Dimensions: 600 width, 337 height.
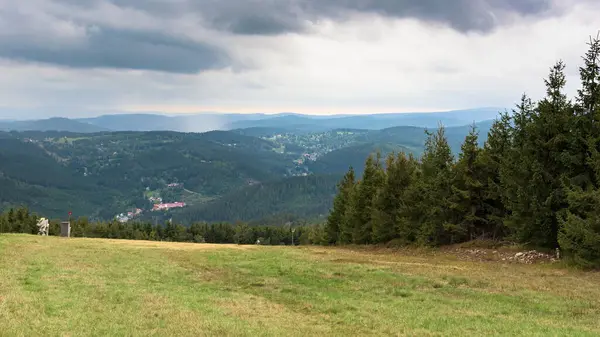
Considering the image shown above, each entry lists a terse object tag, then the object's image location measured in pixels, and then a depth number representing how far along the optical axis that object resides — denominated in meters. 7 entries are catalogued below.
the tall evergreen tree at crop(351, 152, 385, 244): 47.78
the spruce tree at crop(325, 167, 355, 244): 55.19
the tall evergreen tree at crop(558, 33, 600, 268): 23.28
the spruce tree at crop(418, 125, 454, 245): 36.75
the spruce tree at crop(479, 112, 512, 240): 34.72
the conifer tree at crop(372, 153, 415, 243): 42.78
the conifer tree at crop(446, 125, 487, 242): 35.59
